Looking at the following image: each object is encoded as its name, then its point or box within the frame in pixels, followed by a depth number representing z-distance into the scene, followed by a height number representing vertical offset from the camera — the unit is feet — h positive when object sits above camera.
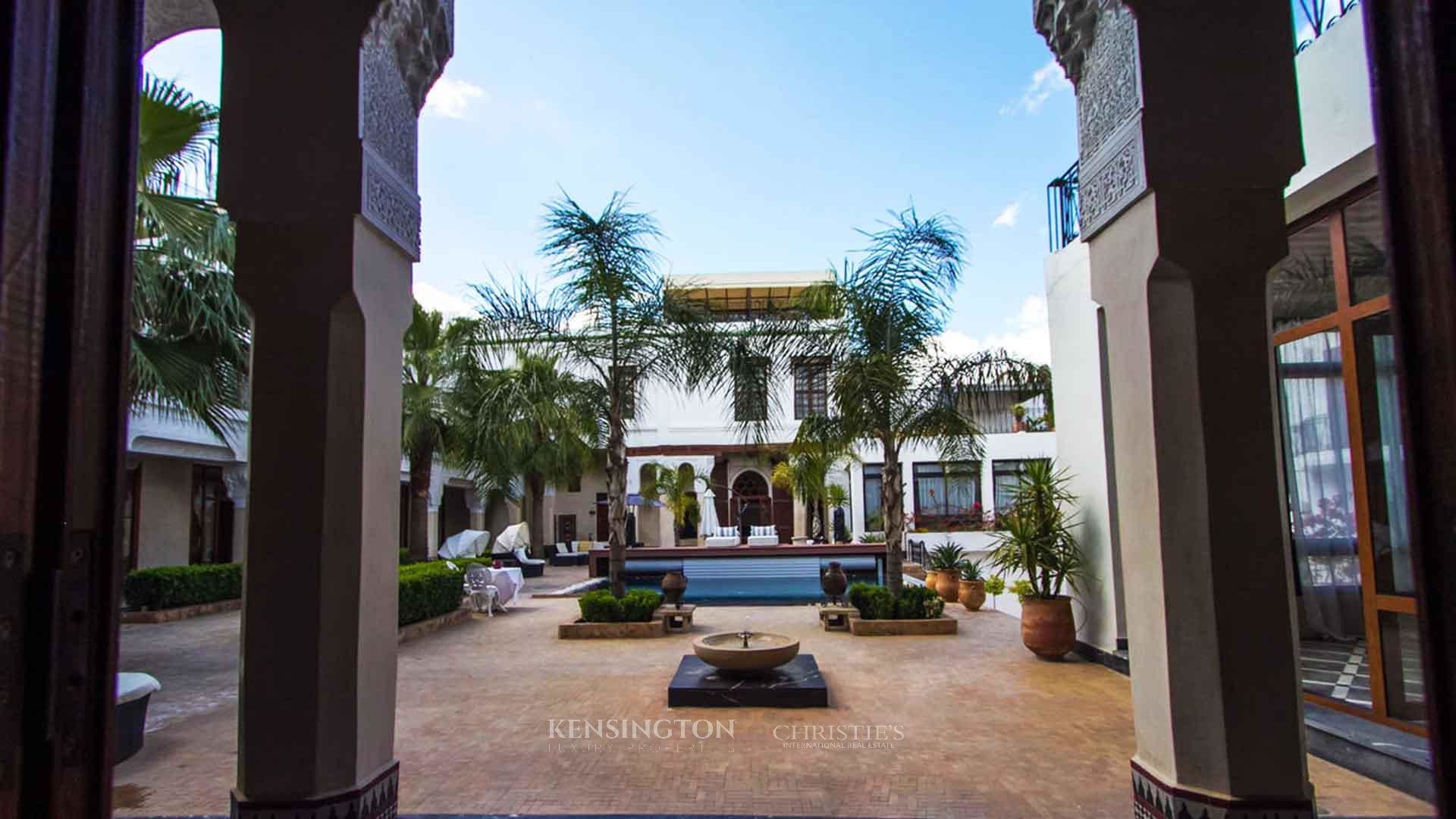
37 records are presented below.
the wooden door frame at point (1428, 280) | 3.04 +0.74
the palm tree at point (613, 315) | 30.73 +6.76
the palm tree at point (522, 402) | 31.94 +3.70
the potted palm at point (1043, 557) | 25.12 -2.20
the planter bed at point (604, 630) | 32.37 -5.31
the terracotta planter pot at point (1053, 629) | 25.11 -4.35
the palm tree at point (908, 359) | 30.19 +4.65
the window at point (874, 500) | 76.02 -1.16
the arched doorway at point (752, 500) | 88.58 -0.99
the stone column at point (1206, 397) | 9.93 +1.03
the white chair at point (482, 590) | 41.06 -4.64
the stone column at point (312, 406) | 10.05 +1.17
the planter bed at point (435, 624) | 32.89 -5.38
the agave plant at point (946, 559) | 41.27 -3.62
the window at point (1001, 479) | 71.76 +0.55
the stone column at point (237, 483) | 50.11 +1.09
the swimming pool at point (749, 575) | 56.13 -6.06
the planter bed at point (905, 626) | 31.50 -5.27
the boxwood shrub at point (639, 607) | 33.09 -4.54
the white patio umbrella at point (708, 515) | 76.65 -2.25
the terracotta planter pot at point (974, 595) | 38.37 -5.05
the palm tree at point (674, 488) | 77.36 +0.38
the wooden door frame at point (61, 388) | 2.93 +0.44
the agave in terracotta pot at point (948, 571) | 40.50 -4.16
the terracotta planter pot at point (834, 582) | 36.94 -4.16
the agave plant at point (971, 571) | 39.35 -4.04
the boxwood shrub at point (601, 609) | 32.99 -4.56
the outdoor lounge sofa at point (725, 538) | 70.38 -4.19
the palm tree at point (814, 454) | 32.07 +1.52
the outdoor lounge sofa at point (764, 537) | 68.59 -3.88
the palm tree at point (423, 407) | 47.47 +5.07
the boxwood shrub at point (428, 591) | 33.71 -4.03
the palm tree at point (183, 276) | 19.53 +5.92
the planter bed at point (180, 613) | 38.32 -5.32
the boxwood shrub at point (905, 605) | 32.24 -4.56
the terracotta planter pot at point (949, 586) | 40.37 -4.86
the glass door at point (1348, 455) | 15.39 +0.46
